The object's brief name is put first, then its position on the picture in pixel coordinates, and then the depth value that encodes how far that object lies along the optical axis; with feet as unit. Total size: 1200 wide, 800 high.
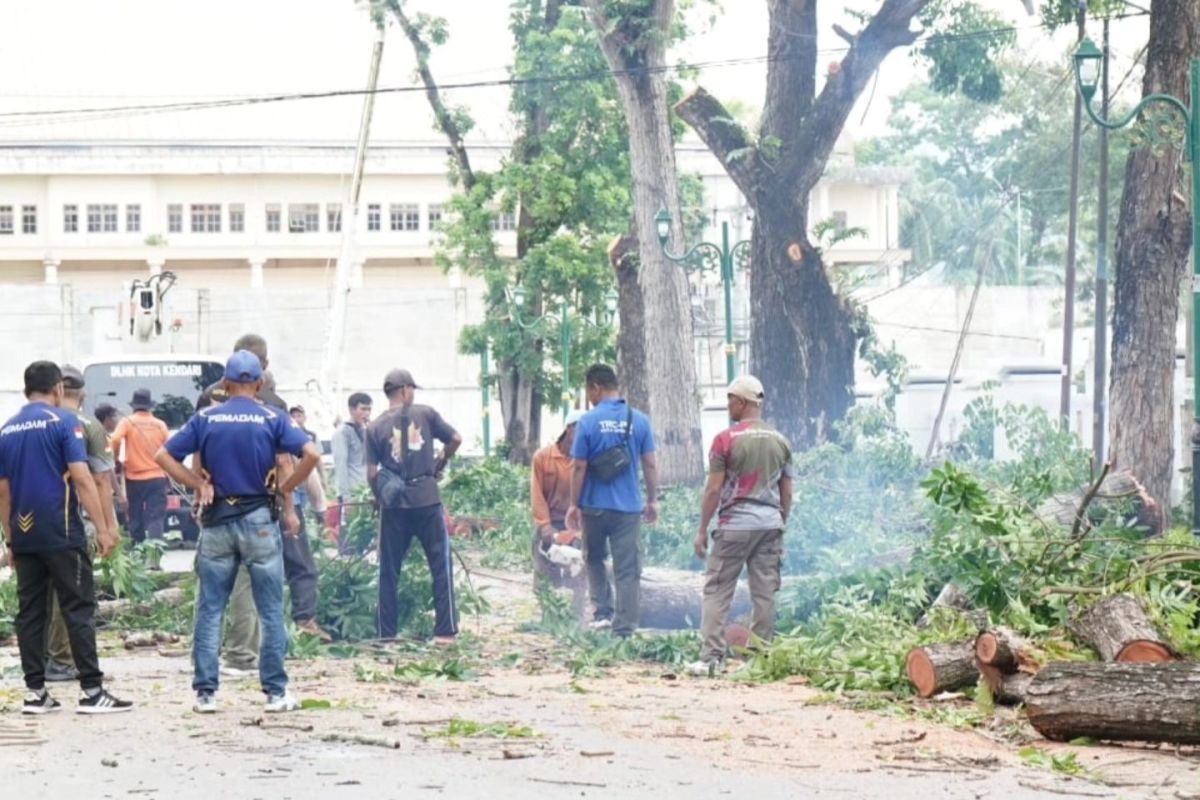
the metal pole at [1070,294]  131.95
